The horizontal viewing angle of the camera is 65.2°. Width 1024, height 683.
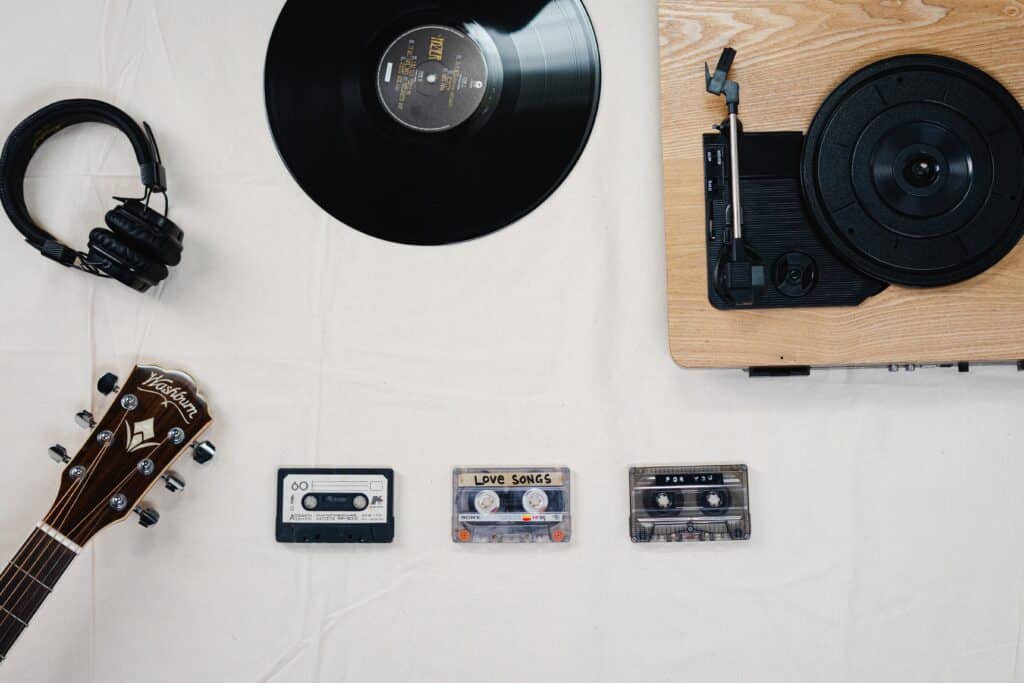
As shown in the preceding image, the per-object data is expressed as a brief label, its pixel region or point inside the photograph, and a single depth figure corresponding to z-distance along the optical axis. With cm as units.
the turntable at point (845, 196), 108
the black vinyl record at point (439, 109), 121
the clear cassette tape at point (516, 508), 120
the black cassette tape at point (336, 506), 121
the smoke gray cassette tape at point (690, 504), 119
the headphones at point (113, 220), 115
